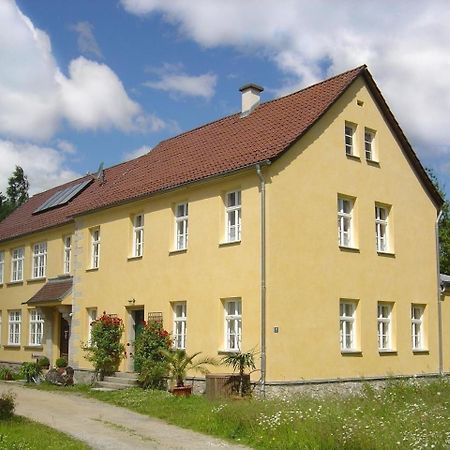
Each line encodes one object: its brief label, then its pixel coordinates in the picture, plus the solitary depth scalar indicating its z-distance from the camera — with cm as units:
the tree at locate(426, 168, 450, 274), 4244
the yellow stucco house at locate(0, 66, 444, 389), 1831
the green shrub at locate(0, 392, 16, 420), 1425
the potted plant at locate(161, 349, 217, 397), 1877
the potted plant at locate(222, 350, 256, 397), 1703
